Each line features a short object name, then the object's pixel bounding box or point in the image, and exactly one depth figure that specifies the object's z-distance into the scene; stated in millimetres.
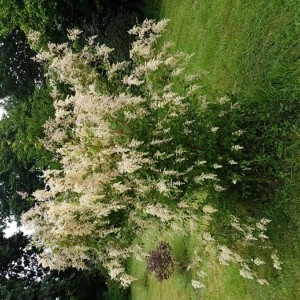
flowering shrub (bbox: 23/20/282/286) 3297
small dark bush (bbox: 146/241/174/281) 7322
